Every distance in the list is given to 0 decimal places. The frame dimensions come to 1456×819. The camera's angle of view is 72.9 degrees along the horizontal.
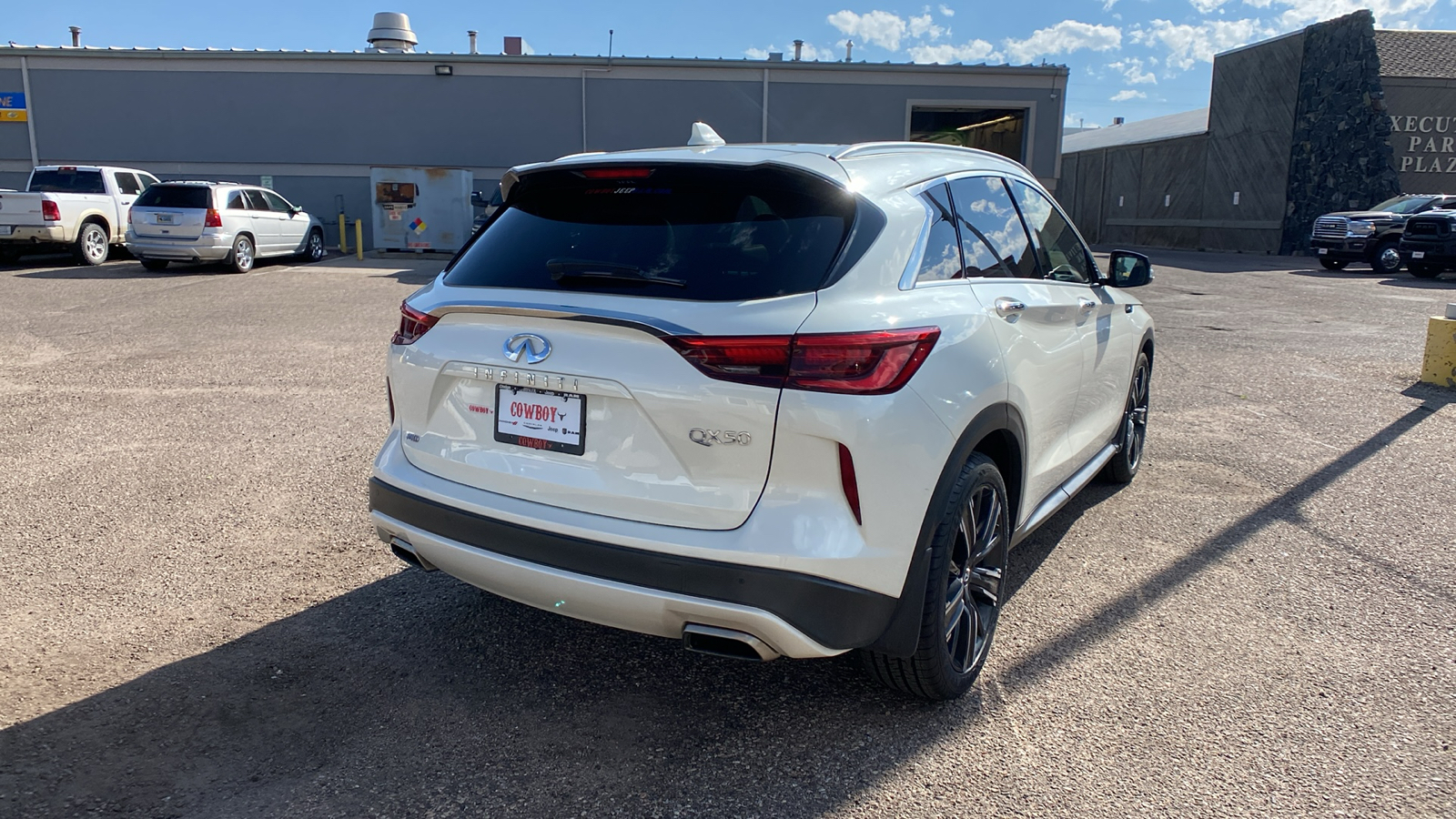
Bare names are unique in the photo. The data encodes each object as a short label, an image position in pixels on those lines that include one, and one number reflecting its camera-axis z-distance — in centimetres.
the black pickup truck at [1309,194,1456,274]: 2261
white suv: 254
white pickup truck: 1712
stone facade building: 2969
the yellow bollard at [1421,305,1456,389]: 822
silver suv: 1667
